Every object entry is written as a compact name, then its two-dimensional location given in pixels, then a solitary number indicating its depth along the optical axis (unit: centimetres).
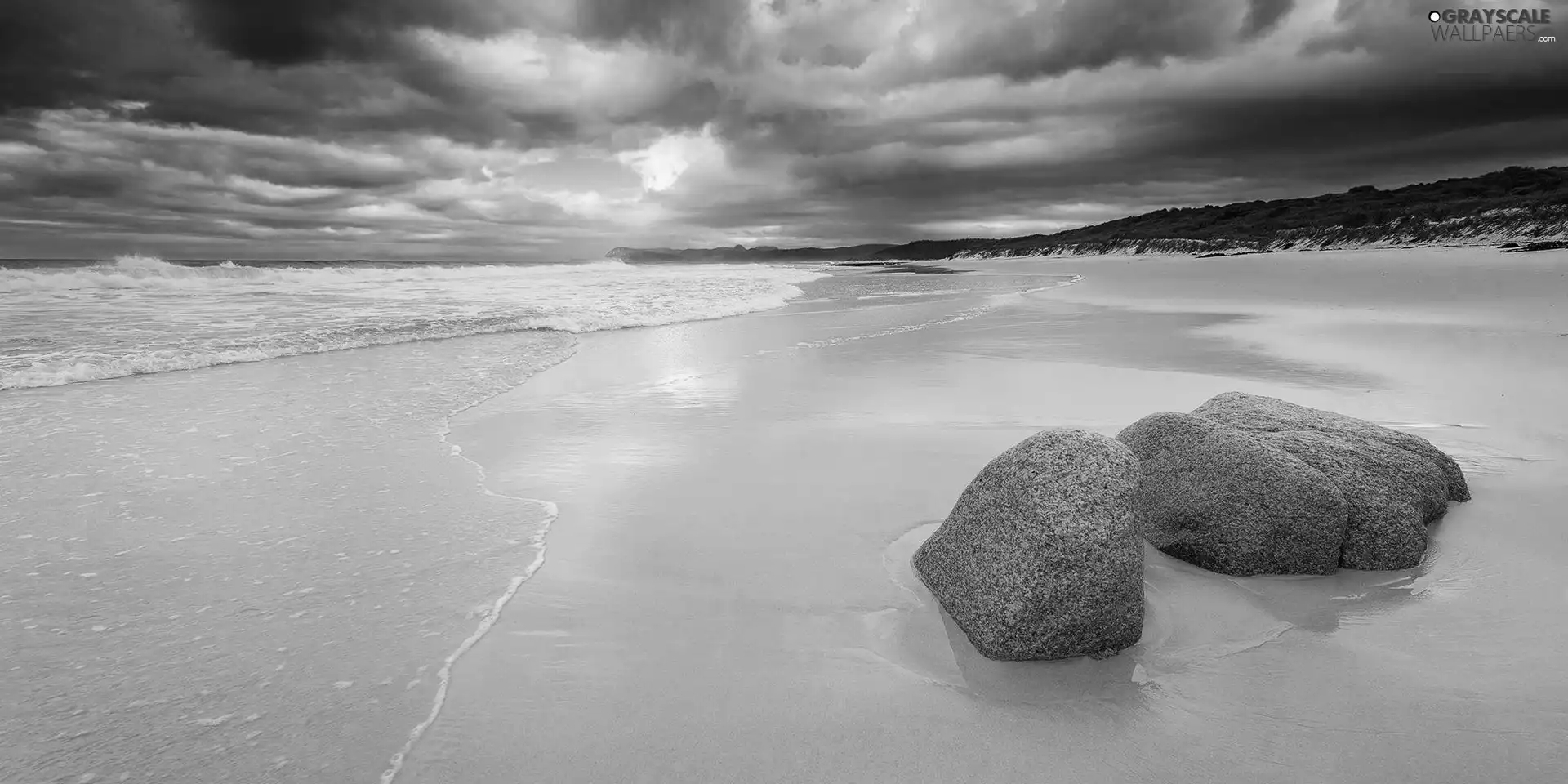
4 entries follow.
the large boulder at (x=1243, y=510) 362
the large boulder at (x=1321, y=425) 444
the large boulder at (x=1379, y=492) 368
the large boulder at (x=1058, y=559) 294
